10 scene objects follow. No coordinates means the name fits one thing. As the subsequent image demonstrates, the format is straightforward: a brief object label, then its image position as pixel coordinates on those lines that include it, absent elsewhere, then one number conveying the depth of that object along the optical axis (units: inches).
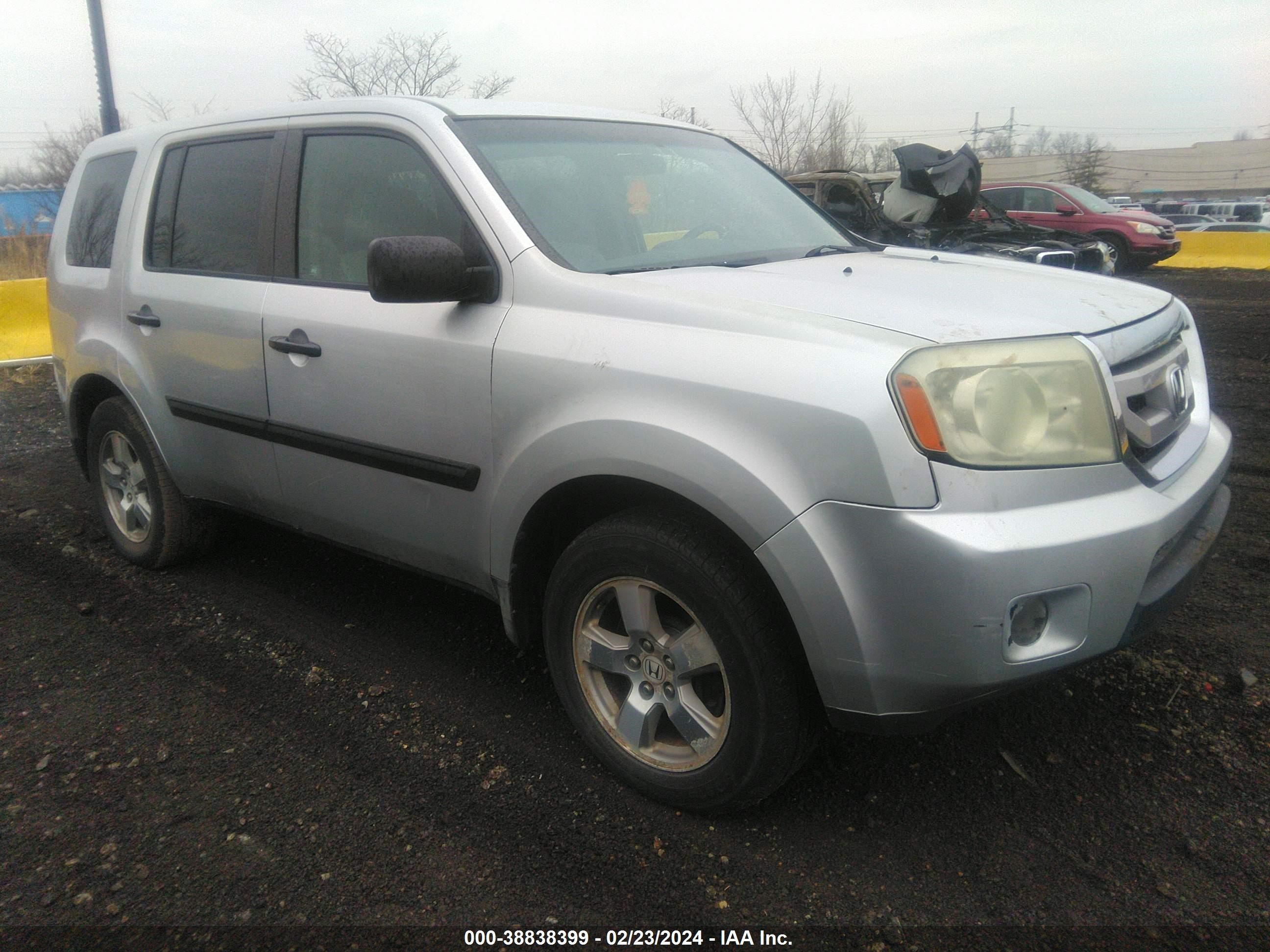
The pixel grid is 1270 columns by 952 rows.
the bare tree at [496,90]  888.3
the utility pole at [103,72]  365.7
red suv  639.1
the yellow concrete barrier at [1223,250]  631.2
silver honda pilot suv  76.7
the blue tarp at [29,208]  578.6
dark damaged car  314.8
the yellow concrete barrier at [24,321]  340.2
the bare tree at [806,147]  1090.7
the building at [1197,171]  2367.1
